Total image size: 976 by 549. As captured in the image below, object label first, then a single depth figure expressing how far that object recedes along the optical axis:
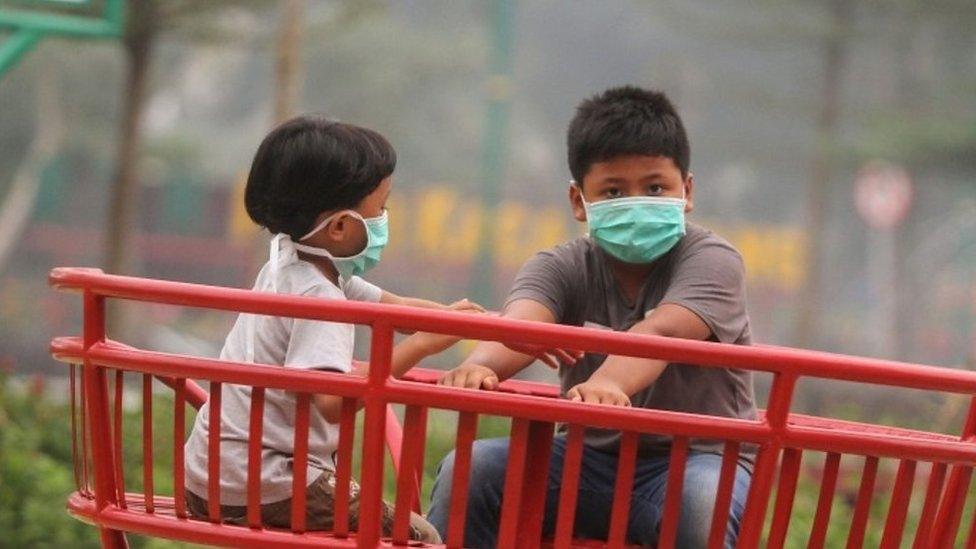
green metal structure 14.42
